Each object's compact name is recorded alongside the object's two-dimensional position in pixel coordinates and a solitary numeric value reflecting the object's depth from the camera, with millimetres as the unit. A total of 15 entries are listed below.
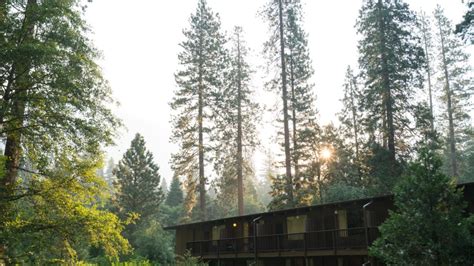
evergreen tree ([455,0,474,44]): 18516
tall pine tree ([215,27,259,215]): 37031
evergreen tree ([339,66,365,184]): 45562
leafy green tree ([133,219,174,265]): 34781
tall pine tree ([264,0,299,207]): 35375
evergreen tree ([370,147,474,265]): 10664
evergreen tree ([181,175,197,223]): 37375
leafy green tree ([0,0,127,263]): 11883
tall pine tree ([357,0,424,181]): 28500
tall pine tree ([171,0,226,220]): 36750
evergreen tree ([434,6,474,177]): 45125
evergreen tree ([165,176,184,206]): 69188
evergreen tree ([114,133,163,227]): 49531
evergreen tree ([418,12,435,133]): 46500
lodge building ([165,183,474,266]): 19625
